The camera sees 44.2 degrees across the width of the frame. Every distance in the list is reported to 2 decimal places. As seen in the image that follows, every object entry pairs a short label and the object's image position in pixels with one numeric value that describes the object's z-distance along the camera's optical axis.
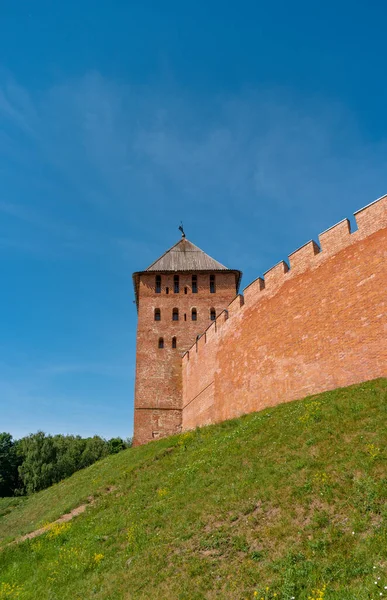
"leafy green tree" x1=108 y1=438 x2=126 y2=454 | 44.48
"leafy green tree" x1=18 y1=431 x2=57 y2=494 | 36.41
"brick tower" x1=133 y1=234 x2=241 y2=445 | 28.59
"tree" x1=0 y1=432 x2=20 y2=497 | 43.03
